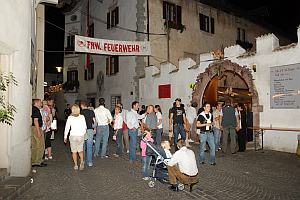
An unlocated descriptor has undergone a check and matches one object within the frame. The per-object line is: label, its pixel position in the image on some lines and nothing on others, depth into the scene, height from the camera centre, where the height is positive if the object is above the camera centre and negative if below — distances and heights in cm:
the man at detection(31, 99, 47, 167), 824 -84
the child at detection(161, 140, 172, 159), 680 -92
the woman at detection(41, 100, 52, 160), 925 -50
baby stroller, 670 -135
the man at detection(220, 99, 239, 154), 1065 -57
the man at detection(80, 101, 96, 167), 899 -52
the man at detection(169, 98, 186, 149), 1045 -44
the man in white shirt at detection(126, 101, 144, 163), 939 -70
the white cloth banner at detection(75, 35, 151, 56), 1519 +324
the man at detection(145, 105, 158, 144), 991 -48
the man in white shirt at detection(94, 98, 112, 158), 992 -47
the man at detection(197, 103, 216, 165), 897 -71
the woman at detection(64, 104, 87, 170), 818 -62
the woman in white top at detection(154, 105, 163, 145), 1068 -84
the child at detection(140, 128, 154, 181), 739 -128
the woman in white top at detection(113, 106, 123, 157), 1036 -77
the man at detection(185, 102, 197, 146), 1295 -38
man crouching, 628 -129
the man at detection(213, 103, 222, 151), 1070 -74
